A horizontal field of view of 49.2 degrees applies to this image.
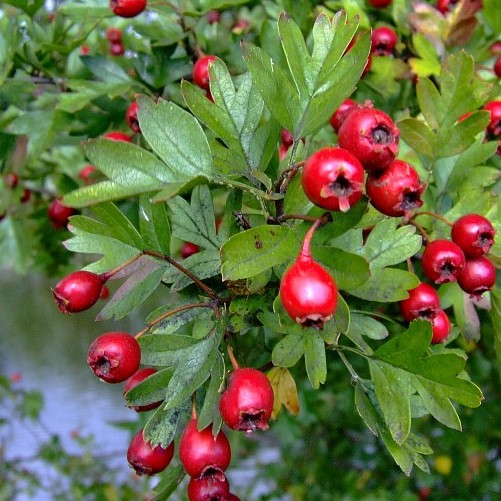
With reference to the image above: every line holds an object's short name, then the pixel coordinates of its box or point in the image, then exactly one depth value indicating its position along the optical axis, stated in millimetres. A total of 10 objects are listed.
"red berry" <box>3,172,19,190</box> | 266
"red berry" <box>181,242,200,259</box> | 182
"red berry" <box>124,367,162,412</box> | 120
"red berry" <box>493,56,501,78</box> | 173
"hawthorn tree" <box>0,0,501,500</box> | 96
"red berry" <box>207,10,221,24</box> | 219
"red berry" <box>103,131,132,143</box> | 164
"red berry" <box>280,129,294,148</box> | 150
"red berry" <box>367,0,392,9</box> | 200
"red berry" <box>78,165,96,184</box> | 225
